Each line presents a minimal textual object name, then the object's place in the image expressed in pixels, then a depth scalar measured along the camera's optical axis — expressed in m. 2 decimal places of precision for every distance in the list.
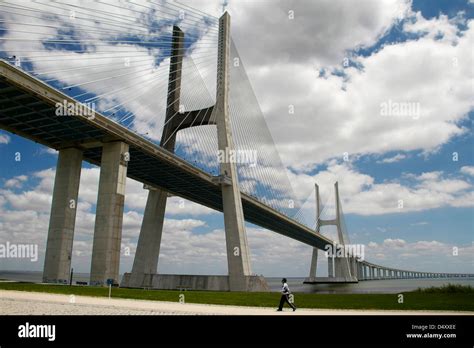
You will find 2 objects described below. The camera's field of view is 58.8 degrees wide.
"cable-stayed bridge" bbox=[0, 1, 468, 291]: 28.58
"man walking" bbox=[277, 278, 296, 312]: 14.86
